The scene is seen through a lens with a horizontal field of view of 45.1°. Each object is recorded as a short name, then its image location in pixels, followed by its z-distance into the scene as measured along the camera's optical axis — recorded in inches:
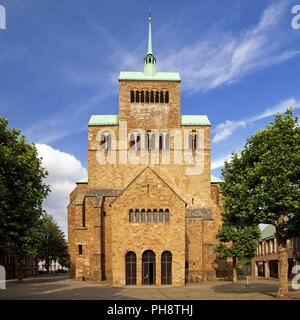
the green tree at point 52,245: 2881.4
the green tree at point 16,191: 1000.9
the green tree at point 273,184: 942.4
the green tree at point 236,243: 1665.8
